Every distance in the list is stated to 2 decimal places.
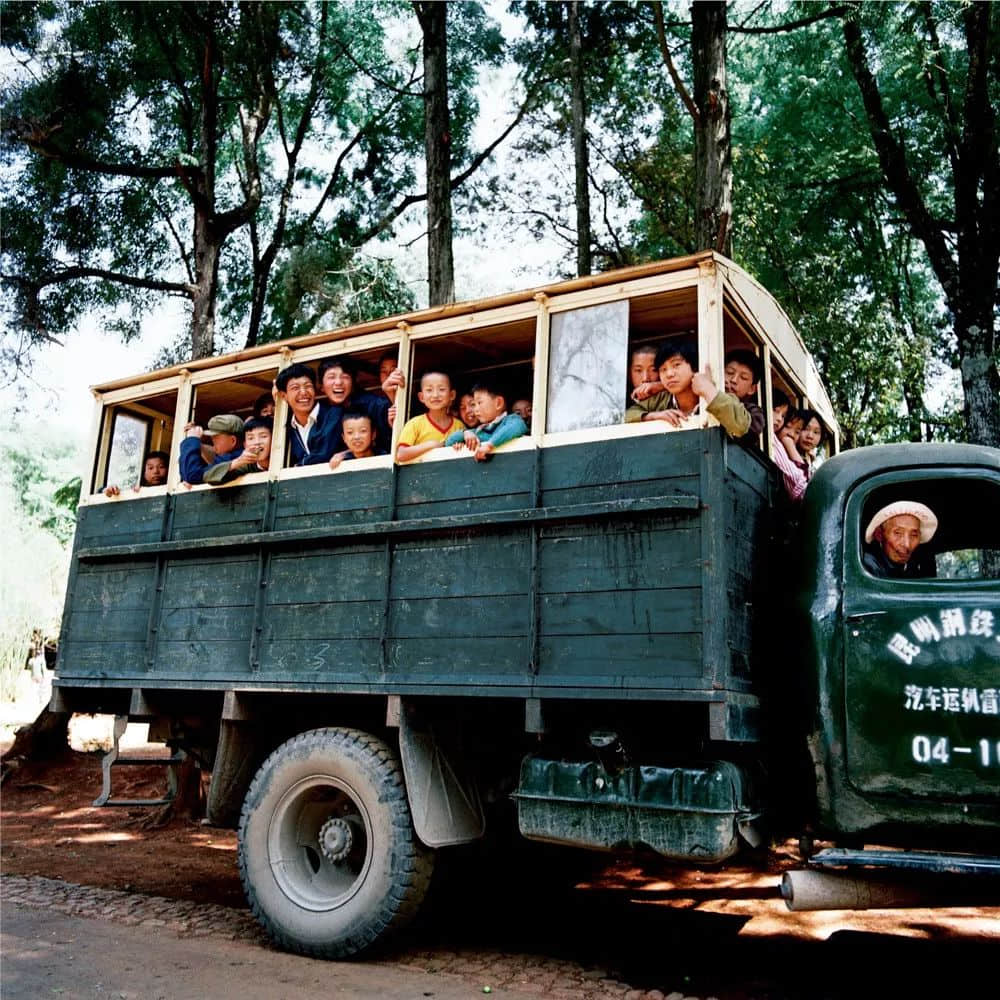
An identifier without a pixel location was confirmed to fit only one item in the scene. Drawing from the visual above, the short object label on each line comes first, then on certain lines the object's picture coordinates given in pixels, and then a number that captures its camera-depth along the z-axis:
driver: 4.29
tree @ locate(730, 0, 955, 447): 11.68
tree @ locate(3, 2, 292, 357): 12.17
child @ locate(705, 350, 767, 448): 4.86
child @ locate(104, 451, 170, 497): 6.47
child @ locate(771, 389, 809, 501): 5.16
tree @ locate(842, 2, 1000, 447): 9.91
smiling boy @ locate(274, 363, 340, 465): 5.55
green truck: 3.90
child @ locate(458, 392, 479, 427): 5.18
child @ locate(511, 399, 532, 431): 5.37
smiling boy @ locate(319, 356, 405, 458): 5.55
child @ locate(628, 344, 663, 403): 4.65
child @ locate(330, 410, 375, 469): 5.41
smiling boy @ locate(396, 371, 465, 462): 5.12
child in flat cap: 5.91
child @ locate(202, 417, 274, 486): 5.68
